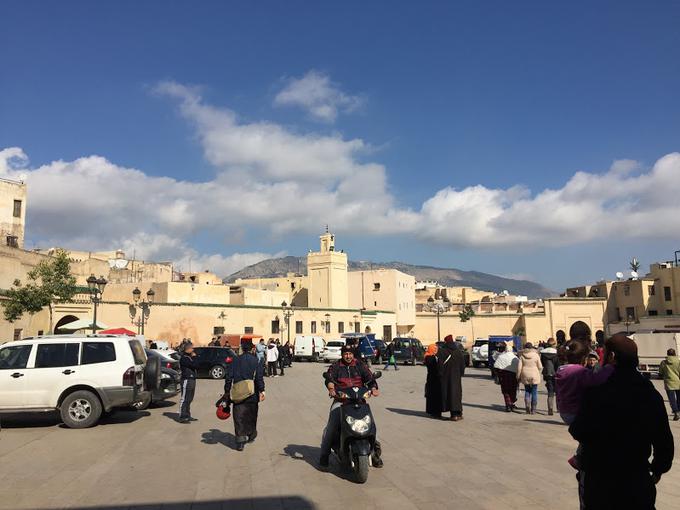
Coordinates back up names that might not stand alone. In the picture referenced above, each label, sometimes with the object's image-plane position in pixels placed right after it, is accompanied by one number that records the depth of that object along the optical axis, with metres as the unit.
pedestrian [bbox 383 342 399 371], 33.38
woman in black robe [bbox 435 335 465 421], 12.63
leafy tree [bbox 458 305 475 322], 63.66
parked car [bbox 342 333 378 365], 38.44
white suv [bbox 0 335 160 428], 11.24
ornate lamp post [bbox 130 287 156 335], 39.28
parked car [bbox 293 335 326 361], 41.28
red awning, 22.03
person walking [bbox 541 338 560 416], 15.02
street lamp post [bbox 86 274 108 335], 23.22
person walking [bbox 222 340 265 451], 9.27
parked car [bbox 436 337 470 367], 33.47
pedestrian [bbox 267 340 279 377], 25.97
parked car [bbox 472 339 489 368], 33.72
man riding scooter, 7.83
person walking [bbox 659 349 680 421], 12.87
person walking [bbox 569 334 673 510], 3.62
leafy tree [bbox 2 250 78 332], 26.34
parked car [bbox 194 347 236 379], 25.66
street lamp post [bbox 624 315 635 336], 57.72
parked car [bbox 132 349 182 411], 14.76
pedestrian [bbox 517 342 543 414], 13.50
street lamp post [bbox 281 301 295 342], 48.86
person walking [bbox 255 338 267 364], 22.21
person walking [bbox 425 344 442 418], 12.95
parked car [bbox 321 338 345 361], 39.08
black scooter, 7.12
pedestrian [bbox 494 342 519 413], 13.94
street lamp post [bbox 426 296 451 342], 80.42
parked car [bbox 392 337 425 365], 36.91
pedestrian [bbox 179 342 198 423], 12.53
